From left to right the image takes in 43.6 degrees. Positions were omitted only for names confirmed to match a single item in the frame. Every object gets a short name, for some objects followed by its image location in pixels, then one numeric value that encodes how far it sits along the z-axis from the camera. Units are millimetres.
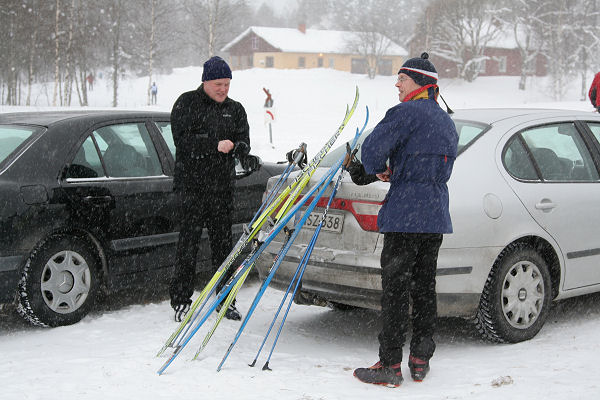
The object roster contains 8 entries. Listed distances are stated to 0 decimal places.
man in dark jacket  5285
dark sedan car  4918
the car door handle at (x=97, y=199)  5332
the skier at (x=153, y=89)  47406
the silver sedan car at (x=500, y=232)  4496
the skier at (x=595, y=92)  10834
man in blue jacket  3973
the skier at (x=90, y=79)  55522
